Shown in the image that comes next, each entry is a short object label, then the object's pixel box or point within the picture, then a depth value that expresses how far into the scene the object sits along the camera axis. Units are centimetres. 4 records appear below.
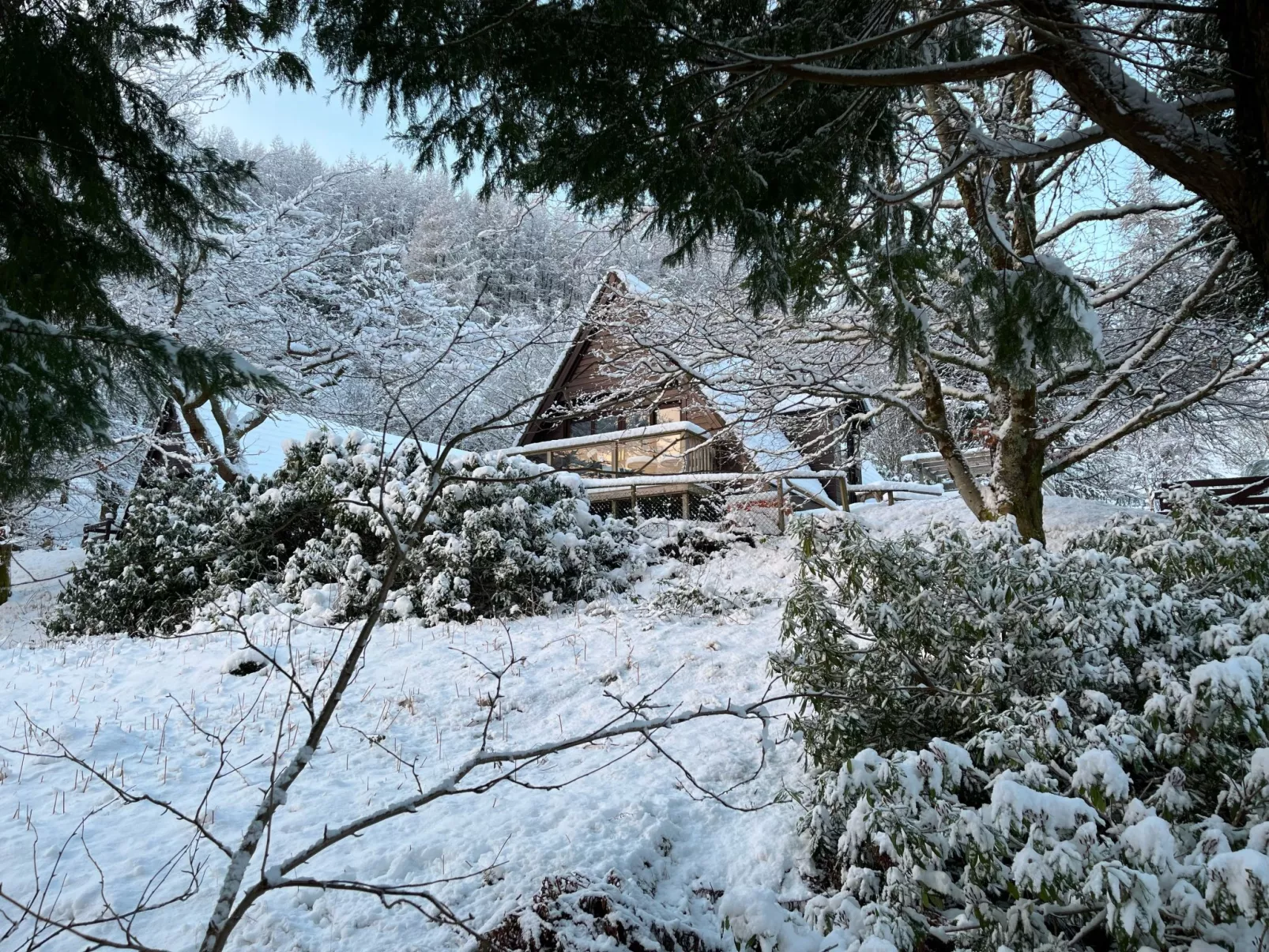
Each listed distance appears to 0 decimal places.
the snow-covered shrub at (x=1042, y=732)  219
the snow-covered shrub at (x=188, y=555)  963
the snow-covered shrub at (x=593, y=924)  278
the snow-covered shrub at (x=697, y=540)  1063
